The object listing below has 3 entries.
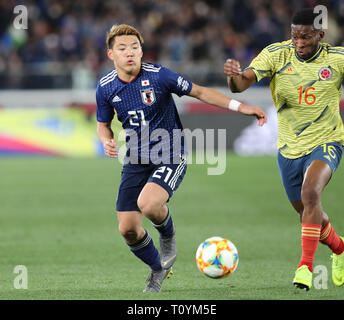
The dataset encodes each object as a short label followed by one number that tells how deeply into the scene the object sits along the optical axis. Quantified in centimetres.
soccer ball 1250
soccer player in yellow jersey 1259
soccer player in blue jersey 1265
